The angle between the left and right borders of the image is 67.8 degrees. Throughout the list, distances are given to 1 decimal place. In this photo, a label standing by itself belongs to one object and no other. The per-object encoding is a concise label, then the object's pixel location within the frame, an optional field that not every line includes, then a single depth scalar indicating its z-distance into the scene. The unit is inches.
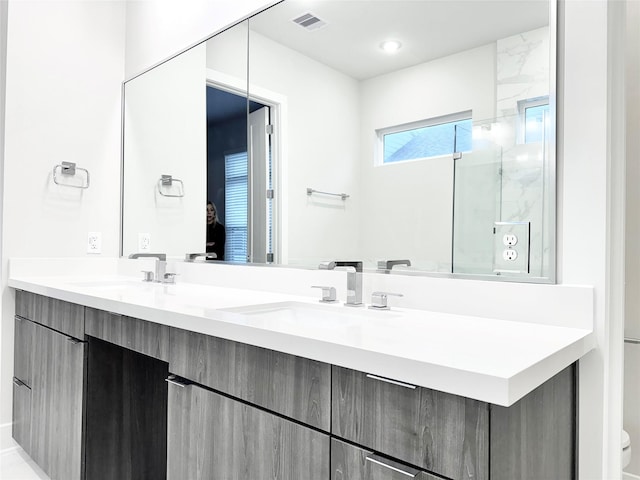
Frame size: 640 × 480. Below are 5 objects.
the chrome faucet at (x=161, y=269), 87.9
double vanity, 31.3
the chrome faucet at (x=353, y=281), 59.0
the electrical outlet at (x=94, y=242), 104.3
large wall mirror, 49.4
